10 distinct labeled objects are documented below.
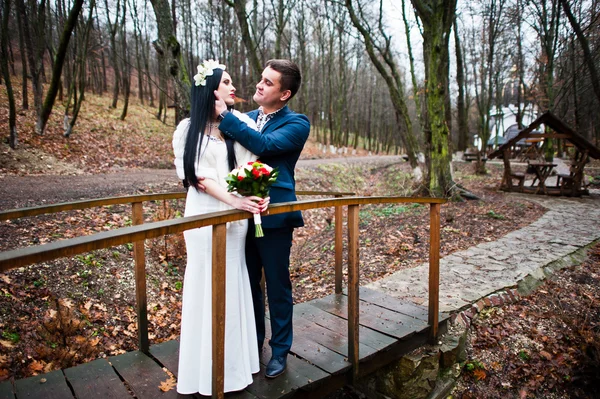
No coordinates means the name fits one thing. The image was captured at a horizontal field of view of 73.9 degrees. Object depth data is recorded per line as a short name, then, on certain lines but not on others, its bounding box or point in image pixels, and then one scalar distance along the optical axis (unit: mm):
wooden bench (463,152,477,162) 22233
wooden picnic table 12148
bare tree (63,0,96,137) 13141
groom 2402
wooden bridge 2047
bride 2314
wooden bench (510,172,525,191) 12438
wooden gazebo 11398
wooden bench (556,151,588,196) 11628
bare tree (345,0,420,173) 12091
